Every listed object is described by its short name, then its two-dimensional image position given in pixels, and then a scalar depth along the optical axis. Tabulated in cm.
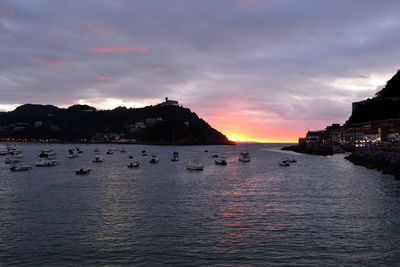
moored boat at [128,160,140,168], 8922
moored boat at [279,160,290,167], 9406
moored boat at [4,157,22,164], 10492
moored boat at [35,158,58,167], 9125
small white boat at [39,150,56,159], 13586
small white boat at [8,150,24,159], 11540
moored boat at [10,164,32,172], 7773
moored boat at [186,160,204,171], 8106
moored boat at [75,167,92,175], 7046
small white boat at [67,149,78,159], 13759
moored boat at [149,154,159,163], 10680
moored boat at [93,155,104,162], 11214
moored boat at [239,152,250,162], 11439
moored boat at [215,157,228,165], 9989
